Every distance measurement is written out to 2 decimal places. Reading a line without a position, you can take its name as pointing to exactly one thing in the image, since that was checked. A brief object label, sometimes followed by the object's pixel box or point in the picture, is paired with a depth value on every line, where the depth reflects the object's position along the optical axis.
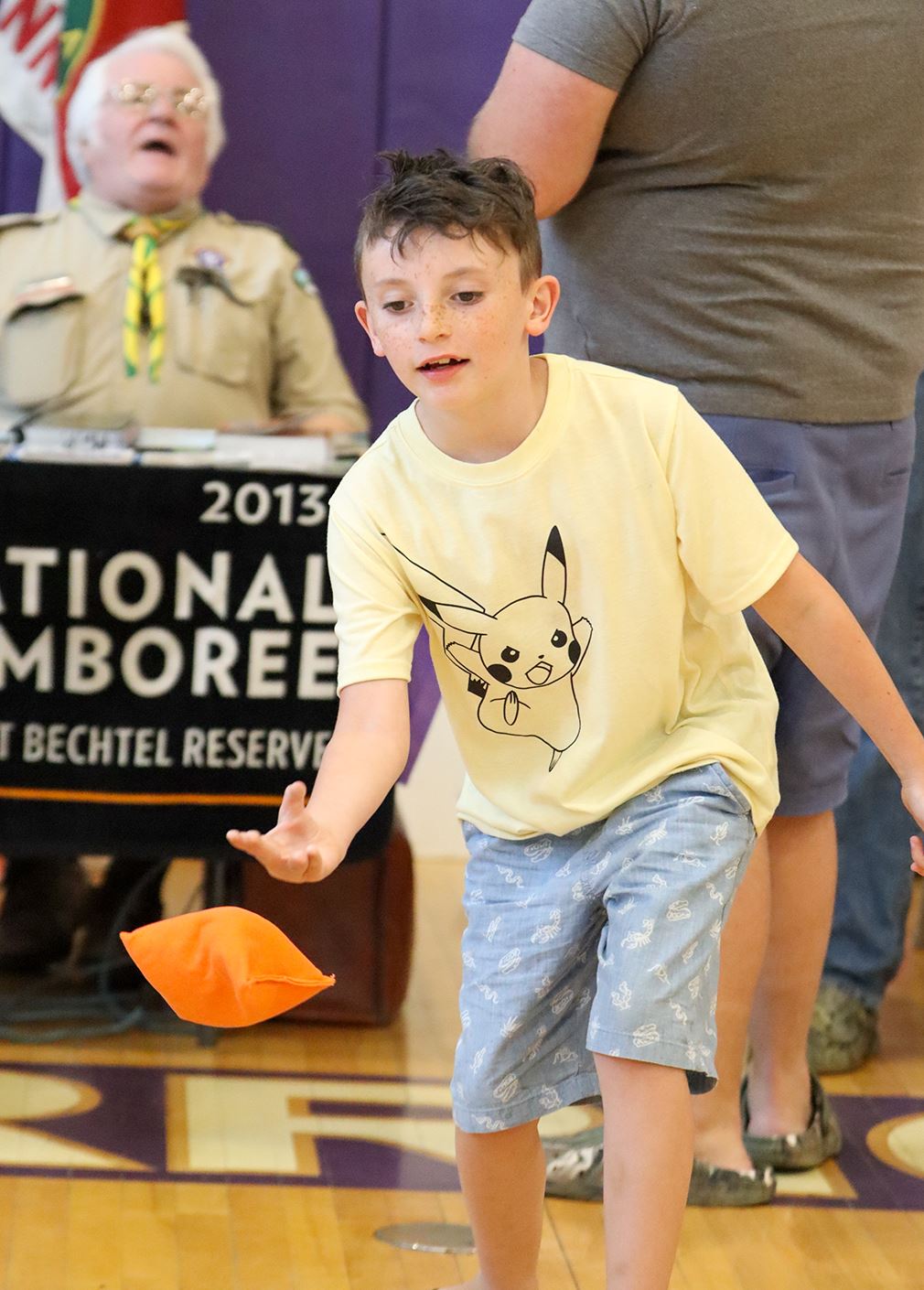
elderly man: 5.88
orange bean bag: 4.60
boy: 4.70
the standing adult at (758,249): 4.94
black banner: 5.48
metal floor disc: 5.05
